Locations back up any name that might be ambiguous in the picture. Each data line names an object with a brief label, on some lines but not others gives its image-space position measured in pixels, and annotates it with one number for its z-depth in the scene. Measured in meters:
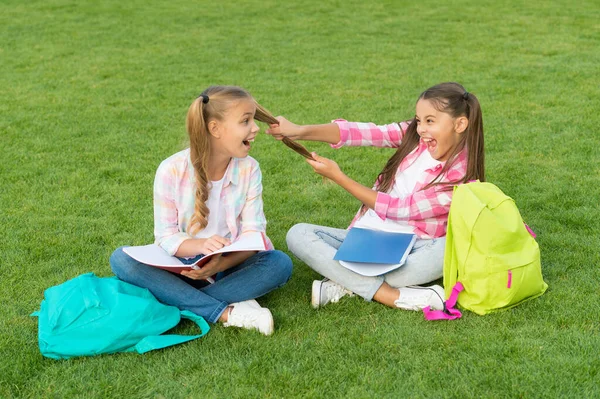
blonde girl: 3.84
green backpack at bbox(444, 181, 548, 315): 3.73
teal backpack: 3.49
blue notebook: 3.94
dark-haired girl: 4.00
